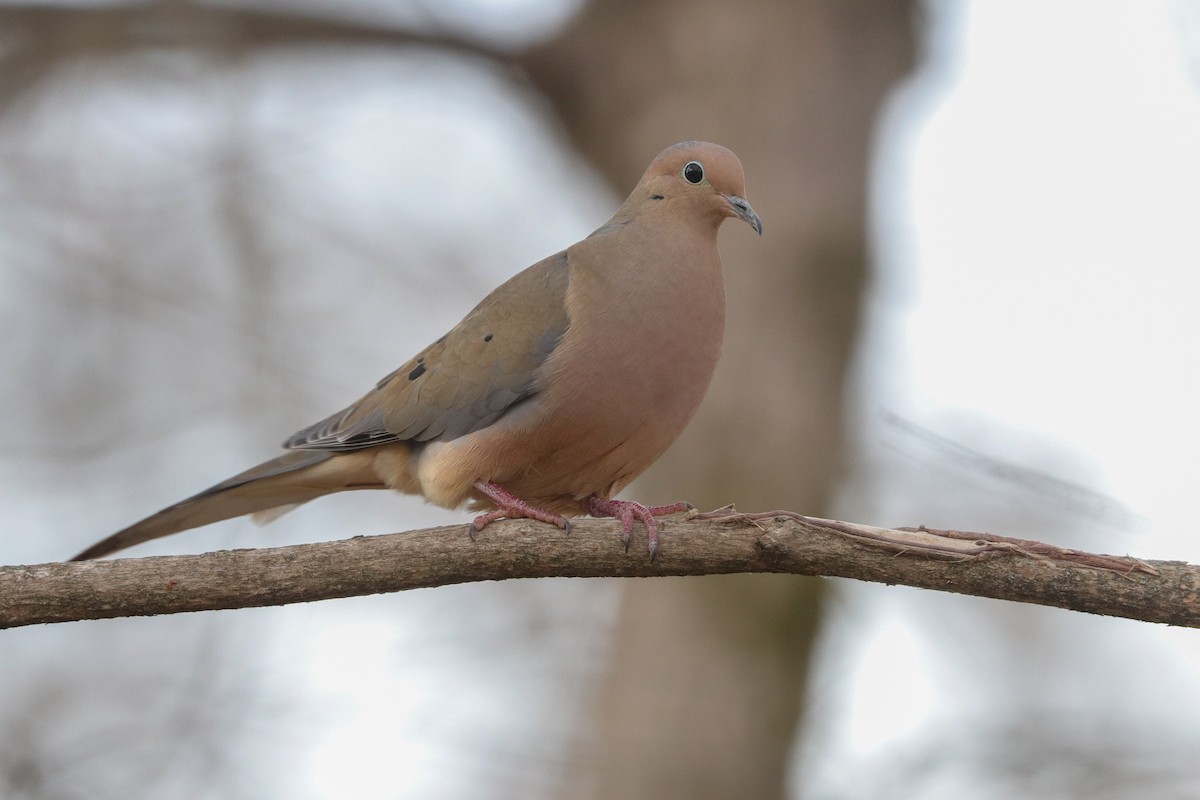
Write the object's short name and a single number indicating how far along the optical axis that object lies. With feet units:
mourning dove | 22.27
